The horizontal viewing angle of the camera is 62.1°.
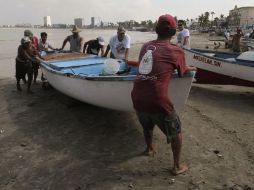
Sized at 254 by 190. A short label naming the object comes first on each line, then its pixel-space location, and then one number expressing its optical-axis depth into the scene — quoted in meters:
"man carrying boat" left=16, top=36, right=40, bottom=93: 5.24
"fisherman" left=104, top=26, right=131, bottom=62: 4.75
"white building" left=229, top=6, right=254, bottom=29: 75.67
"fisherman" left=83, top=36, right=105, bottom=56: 5.91
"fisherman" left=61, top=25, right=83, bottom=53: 6.18
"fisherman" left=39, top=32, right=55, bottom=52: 6.16
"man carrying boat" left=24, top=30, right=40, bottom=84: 5.38
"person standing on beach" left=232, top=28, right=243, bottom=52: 10.60
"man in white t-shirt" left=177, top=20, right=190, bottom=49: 6.40
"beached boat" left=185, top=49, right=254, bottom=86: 4.96
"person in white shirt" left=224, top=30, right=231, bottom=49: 15.49
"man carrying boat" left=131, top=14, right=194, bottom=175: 2.37
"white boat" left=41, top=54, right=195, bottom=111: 3.02
